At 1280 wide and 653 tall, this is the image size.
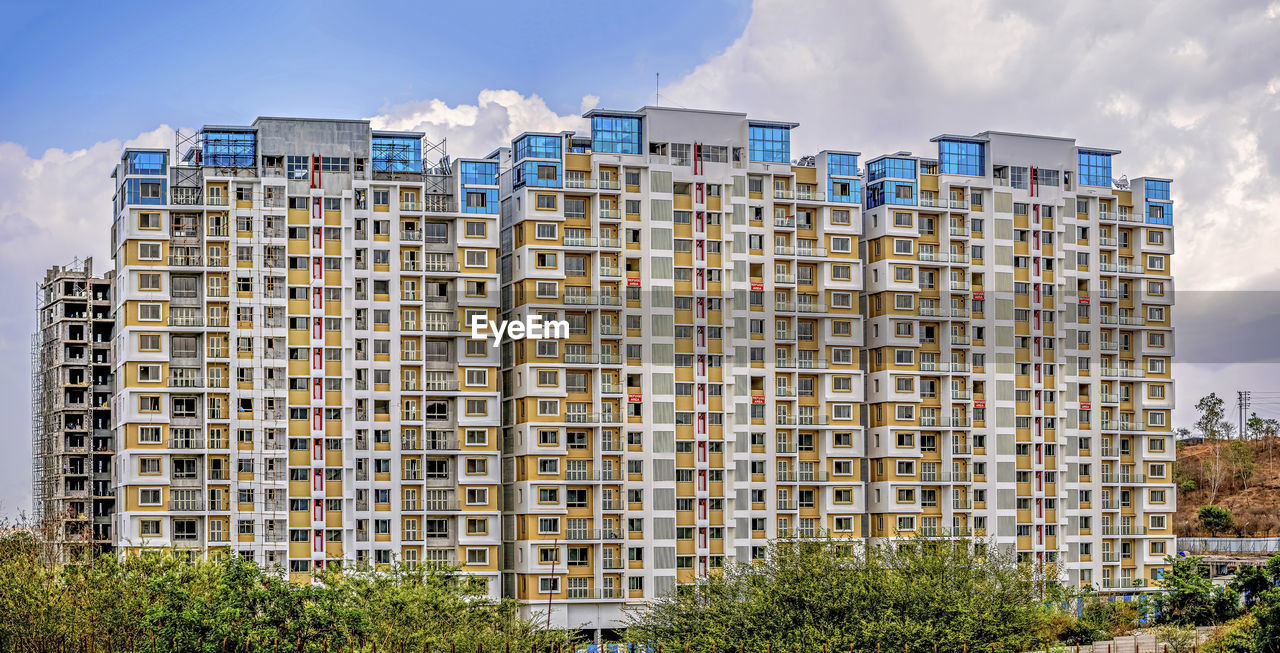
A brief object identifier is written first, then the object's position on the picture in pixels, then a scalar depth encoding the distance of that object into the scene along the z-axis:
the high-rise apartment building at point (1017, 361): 70.69
